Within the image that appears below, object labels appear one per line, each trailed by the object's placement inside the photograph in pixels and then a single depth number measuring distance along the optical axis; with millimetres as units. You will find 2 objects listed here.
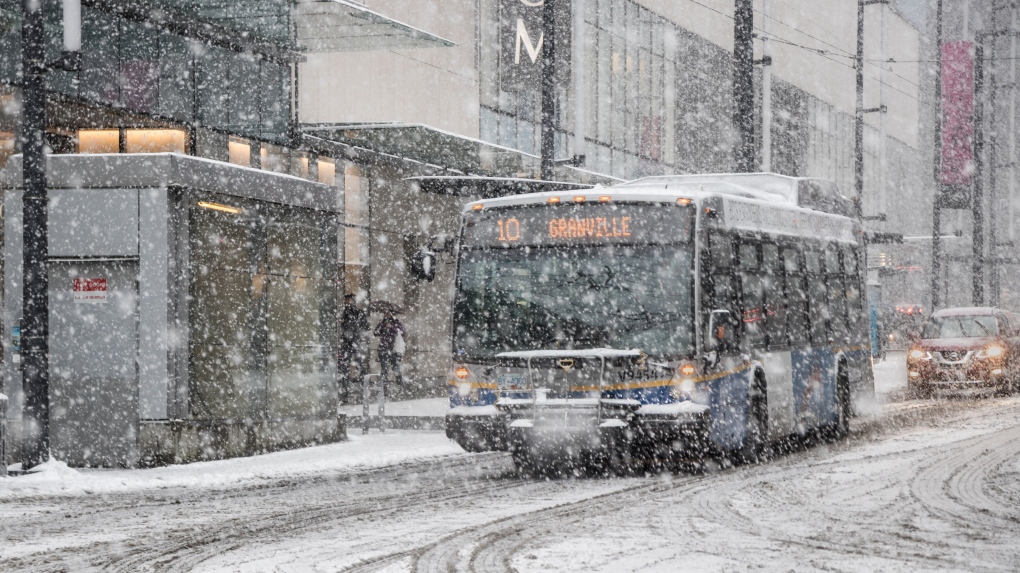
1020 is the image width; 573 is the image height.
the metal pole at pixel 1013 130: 78875
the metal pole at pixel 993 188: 65750
